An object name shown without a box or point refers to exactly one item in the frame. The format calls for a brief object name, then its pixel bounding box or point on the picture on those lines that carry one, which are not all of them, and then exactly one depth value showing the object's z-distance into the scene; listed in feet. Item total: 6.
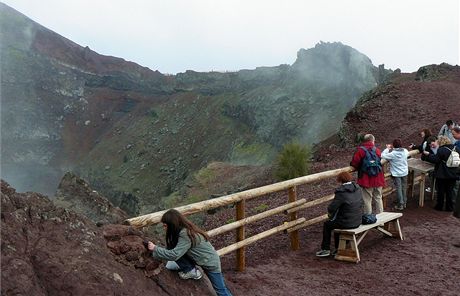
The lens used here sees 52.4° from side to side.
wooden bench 25.82
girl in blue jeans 16.92
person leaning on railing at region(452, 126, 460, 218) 34.24
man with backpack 30.01
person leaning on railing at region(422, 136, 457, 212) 34.14
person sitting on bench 25.41
